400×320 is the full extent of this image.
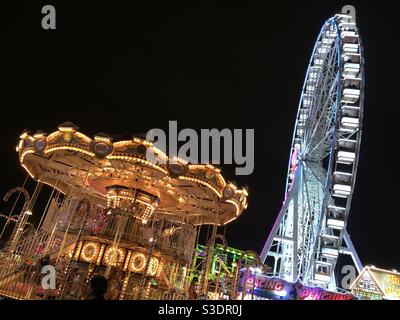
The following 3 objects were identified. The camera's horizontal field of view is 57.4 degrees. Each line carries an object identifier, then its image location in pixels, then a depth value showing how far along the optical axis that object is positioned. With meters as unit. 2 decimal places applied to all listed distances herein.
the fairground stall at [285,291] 20.50
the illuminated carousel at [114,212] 12.41
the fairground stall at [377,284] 23.11
